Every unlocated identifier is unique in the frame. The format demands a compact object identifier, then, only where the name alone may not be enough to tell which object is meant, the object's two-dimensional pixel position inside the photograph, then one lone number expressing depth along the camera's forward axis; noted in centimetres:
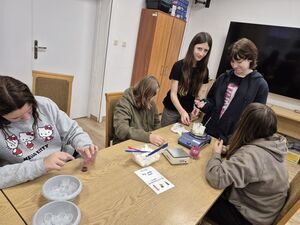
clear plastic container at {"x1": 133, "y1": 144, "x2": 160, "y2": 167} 114
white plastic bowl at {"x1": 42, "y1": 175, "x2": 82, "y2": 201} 81
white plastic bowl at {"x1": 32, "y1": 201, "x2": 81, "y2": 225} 72
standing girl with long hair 175
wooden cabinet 327
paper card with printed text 100
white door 233
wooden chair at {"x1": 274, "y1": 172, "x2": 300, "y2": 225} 100
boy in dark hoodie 150
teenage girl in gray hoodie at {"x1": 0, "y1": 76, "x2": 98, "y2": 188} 89
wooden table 81
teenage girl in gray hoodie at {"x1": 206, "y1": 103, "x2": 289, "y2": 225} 103
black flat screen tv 317
